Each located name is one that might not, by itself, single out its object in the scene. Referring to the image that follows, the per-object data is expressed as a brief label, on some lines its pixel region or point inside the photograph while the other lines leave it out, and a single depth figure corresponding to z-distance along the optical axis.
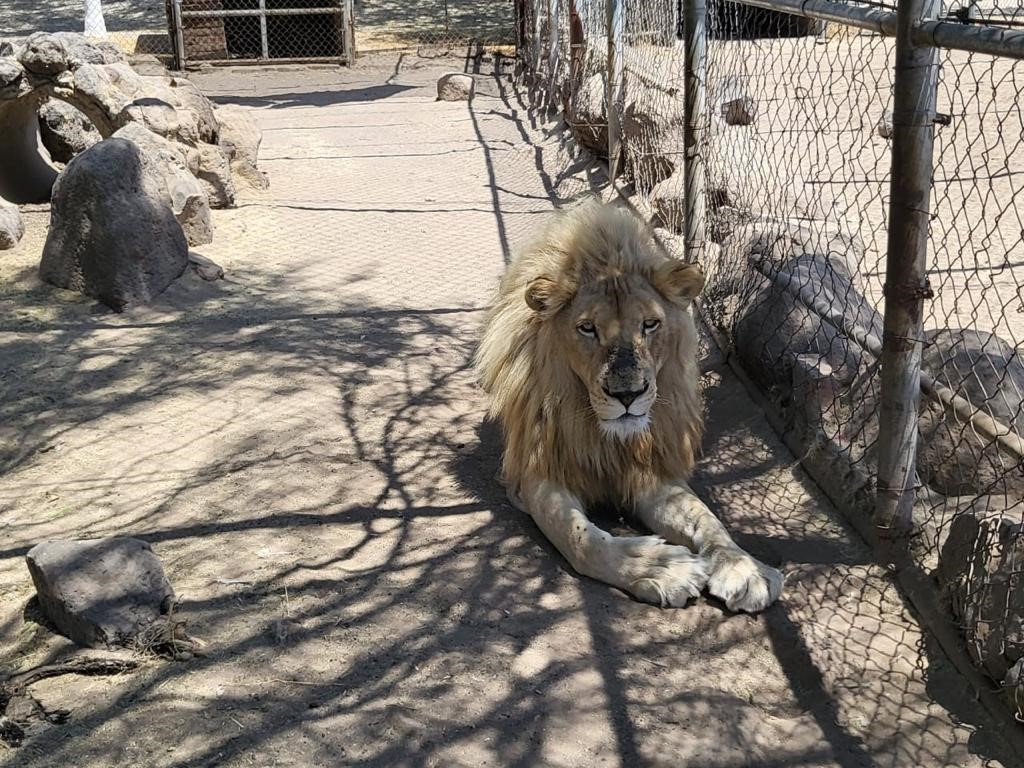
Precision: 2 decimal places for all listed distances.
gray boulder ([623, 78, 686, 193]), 7.17
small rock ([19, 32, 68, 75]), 7.63
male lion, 3.56
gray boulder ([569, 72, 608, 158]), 9.09
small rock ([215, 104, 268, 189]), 9.29
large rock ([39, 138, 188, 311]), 6.31
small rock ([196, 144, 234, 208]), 8.42
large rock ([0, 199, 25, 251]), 7.29
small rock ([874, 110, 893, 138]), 6.90
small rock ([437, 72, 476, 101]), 13.68
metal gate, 16.42
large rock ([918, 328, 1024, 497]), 3.49
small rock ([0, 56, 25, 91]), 7.53
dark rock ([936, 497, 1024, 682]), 2.82
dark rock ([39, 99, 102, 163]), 9.34
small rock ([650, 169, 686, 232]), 6.55
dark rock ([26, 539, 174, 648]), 3.16
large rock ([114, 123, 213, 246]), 7.44
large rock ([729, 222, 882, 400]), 4.31
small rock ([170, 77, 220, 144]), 8.94
